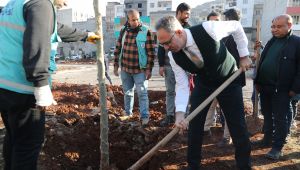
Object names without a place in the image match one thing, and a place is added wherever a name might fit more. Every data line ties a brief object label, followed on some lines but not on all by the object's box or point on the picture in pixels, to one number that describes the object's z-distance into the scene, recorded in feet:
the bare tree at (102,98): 10.19
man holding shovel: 9.15
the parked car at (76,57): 149.16
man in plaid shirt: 16.37
